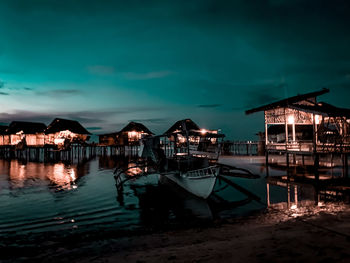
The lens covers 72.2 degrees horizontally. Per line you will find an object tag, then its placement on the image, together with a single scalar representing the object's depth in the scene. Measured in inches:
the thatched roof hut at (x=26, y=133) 1791.3
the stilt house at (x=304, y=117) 565.9
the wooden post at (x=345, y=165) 588.5
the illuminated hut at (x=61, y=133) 1700.3
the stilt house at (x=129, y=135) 1862.7
